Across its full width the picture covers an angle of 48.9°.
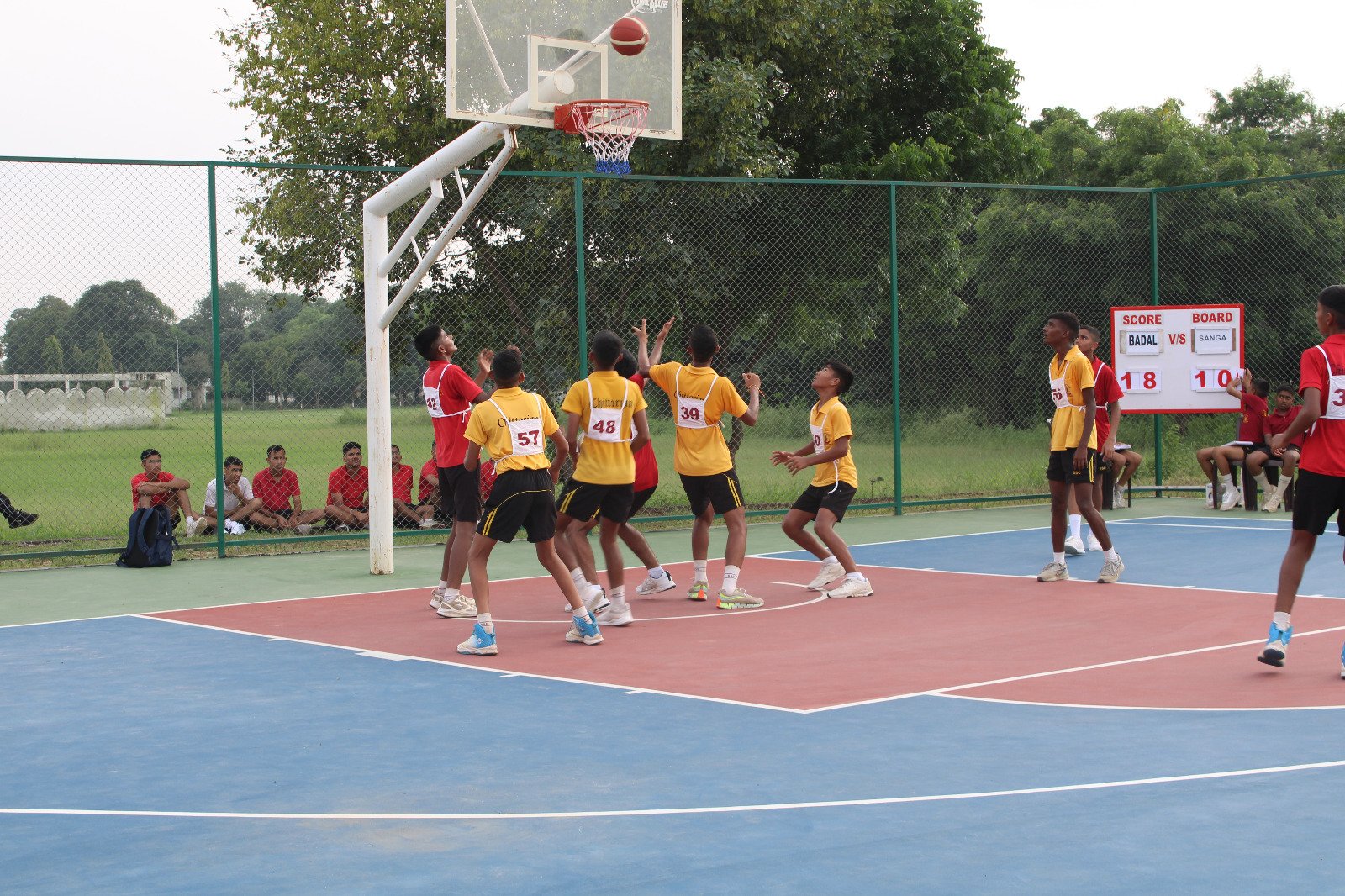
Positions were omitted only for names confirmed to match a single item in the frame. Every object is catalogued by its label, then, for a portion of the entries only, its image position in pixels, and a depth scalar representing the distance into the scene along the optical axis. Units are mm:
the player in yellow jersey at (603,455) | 9562
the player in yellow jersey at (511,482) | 8750
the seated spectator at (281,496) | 14672
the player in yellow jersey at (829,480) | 10781
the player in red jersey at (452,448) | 10055
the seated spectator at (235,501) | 14500
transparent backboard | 11281
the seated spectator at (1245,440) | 16656
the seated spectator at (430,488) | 15094
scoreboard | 17094
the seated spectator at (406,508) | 14812
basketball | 11633
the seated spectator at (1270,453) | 16297
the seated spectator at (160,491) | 13766
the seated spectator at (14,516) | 14344
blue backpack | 13188
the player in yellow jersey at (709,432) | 10516
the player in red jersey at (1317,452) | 7676
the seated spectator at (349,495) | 14695
